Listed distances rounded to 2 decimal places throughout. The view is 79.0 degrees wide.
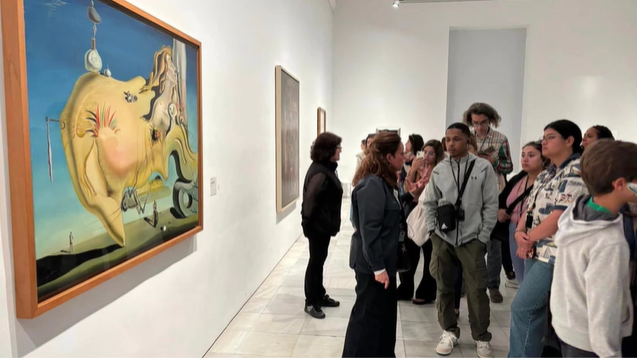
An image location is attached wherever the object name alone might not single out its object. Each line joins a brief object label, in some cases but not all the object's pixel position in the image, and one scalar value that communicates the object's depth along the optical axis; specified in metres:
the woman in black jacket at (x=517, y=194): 3.04
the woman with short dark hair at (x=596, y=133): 2.93
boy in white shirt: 1.31
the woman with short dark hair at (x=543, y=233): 2.05
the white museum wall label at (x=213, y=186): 2.79
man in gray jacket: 2.76
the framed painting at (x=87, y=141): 1.24
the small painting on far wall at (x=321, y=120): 8.02
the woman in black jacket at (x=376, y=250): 2.29
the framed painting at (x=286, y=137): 4.64
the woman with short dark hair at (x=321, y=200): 3.28
